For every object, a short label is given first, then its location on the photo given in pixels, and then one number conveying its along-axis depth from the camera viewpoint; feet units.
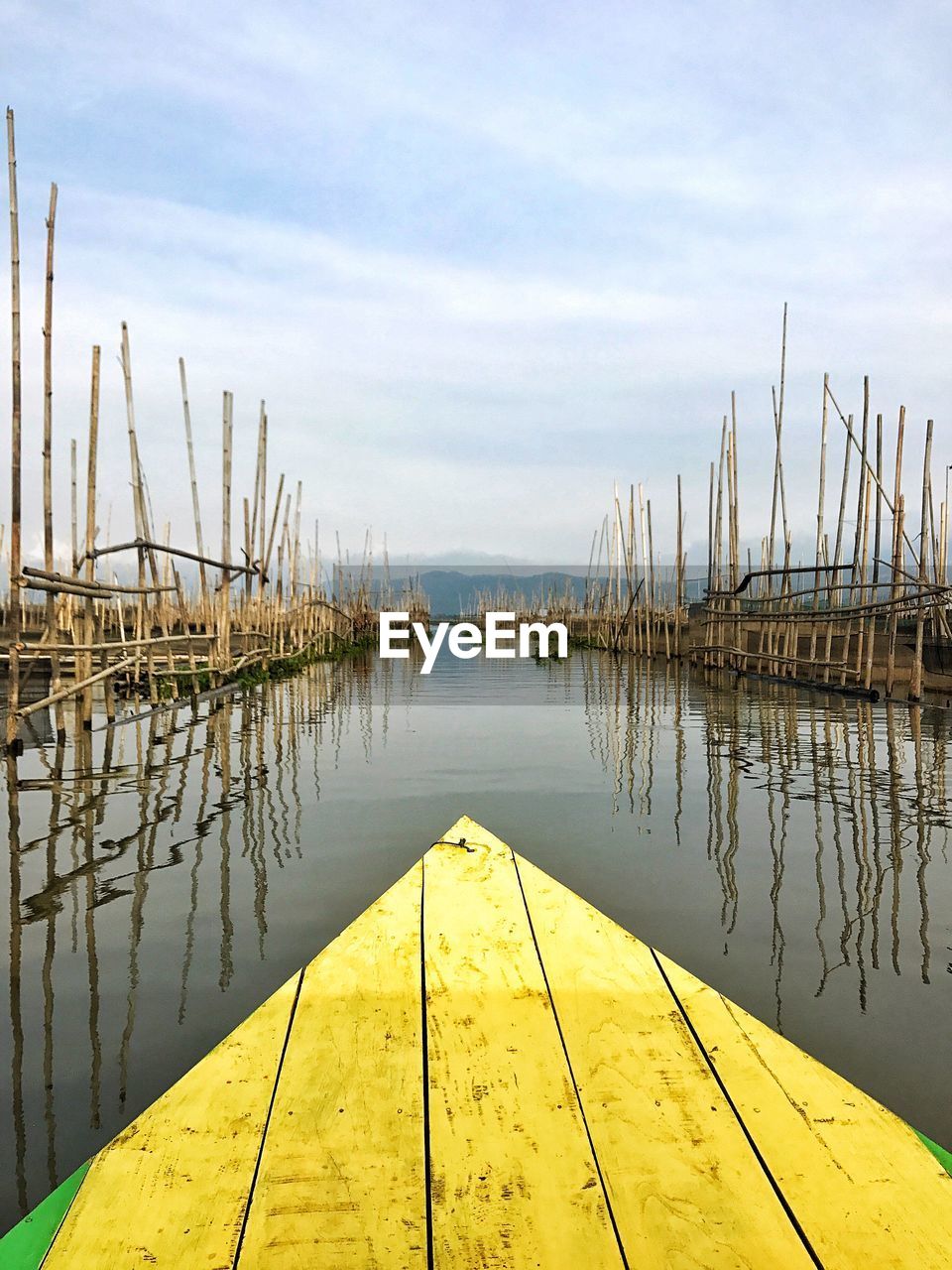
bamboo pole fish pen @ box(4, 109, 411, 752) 18.94
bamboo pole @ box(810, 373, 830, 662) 35.09
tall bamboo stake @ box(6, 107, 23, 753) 18.54
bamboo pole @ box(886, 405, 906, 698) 28.68
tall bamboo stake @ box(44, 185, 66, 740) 19.71
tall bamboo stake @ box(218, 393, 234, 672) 33.01
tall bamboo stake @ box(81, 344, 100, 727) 21.84
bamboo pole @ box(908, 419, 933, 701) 27.13
